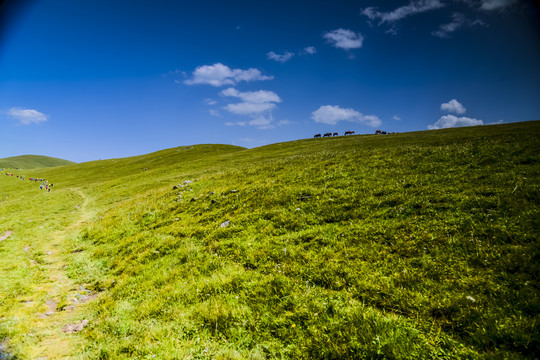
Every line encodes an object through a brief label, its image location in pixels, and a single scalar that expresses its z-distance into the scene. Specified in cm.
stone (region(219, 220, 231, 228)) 1286
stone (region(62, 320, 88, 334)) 704
